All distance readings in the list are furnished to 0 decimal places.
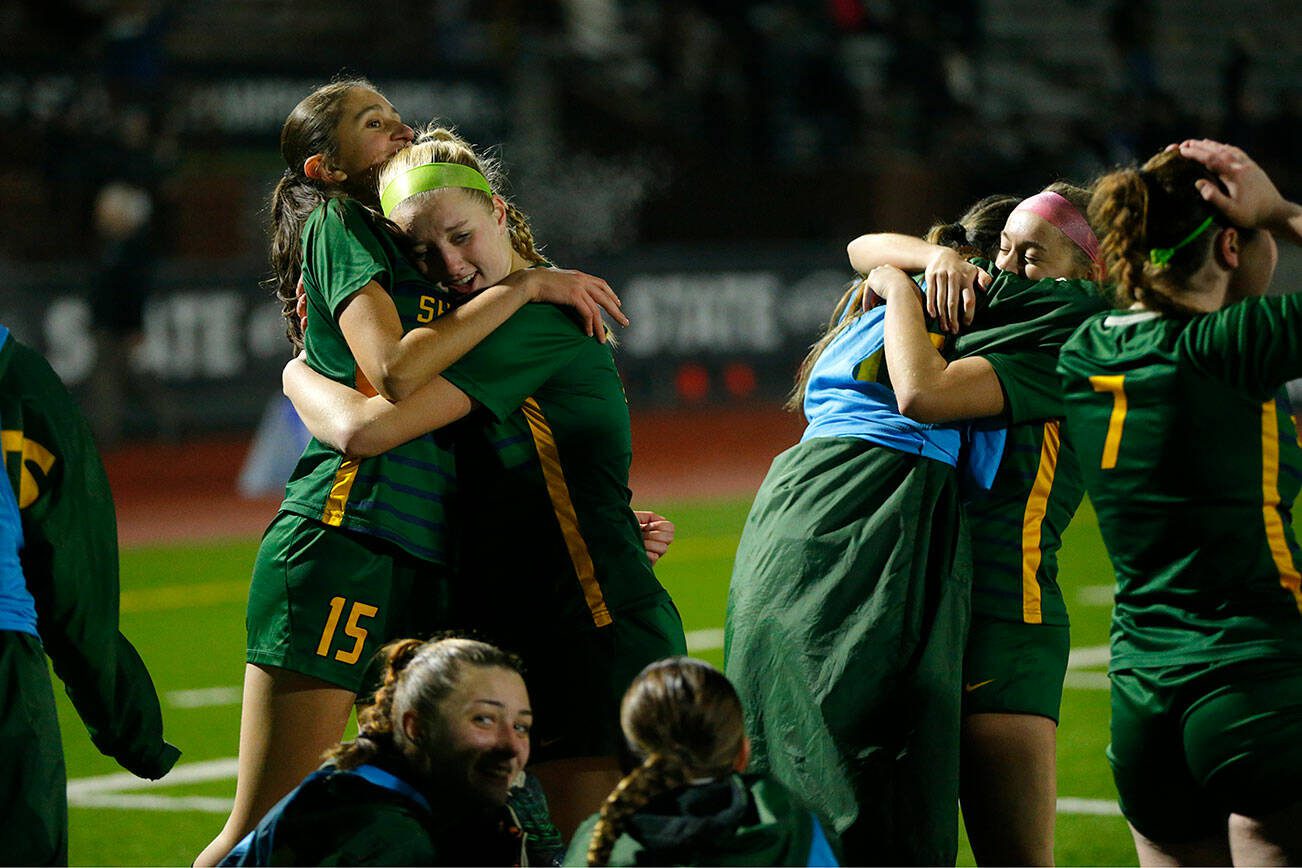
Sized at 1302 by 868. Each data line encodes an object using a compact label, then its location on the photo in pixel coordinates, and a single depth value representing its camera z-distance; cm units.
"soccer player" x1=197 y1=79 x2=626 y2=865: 804
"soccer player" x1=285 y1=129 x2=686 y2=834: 807
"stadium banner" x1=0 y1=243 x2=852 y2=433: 3312
